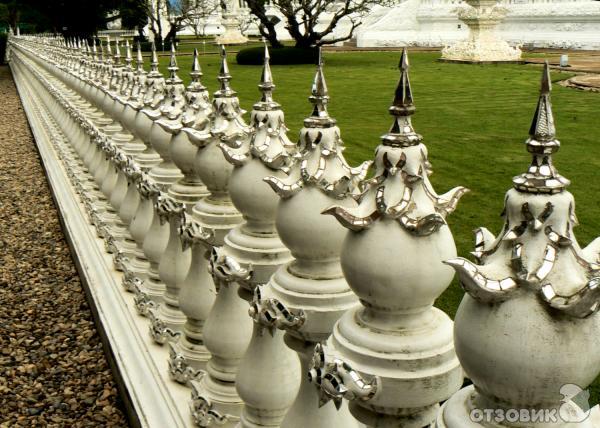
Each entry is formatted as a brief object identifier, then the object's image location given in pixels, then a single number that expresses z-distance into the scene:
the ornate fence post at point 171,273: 3.43
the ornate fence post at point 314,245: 1.94
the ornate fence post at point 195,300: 3.01
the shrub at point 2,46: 44.62
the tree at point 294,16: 31.08
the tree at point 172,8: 50.87
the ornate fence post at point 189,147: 3.43
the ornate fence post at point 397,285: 1.51
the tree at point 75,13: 35.09
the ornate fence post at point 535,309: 1.17
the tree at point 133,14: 43.94
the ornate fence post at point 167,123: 3.96
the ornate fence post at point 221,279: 2.68
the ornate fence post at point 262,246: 2.32
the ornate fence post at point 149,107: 4.50
